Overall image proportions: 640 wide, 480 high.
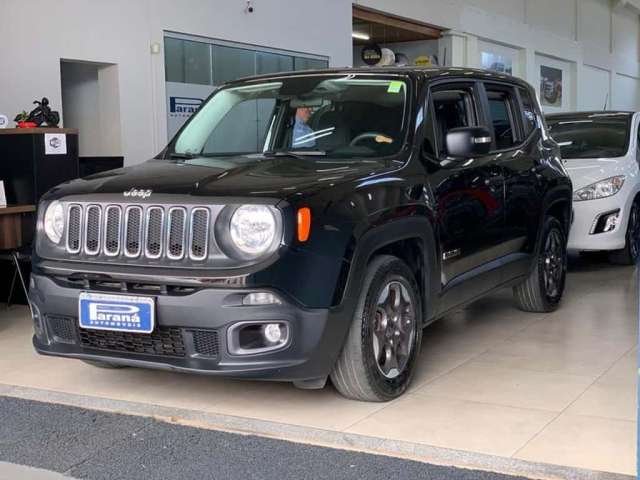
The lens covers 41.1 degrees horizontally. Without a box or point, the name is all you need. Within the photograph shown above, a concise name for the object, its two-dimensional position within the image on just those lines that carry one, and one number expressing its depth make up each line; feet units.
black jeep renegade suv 12.10
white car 25.57
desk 21.65
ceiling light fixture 63.99
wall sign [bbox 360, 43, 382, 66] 63.82
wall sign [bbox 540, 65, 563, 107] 81.15
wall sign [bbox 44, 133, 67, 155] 22.65
